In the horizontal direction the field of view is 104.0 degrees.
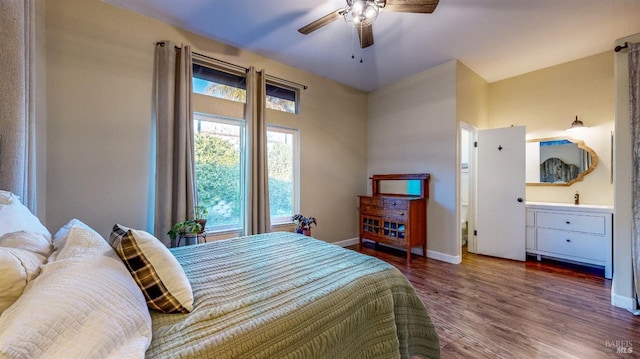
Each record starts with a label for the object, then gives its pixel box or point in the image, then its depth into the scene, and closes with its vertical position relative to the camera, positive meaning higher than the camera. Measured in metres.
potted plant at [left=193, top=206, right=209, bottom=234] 2.63 -0.40
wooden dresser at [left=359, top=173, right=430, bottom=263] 3.57 -0.52
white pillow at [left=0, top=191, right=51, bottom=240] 1.13 -0.19
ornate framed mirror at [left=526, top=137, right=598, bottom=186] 3.47 +0.26
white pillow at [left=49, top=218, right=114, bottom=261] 0.90 -0.26
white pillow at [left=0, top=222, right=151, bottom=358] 0.57 -0.35
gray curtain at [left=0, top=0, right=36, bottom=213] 1.52 +0.51
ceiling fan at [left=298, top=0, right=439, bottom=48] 1.88 +1.32
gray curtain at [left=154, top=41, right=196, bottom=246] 2.57 +0.42
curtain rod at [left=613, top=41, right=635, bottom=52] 2.20 +1.17
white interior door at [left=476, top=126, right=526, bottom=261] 3.55 -0.21
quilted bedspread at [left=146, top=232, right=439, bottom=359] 0.87 -0.54
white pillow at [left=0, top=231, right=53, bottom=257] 0.90 -0.24
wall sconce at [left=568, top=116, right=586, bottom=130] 3.44 +0.75
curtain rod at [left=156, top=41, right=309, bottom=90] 2.88 +1.42
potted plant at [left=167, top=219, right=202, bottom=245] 2.47 -0.51
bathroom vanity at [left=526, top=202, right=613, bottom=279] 3.03 -0.71
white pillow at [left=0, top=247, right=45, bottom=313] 0.67 -0.27
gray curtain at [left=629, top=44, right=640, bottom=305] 2.14 +0.31
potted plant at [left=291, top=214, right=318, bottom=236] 3.57 -0.64
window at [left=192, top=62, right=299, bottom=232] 2.99 +0.43
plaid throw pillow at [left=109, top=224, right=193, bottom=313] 1.00 -0.39
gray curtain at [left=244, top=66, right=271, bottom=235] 3.17 +0.22
